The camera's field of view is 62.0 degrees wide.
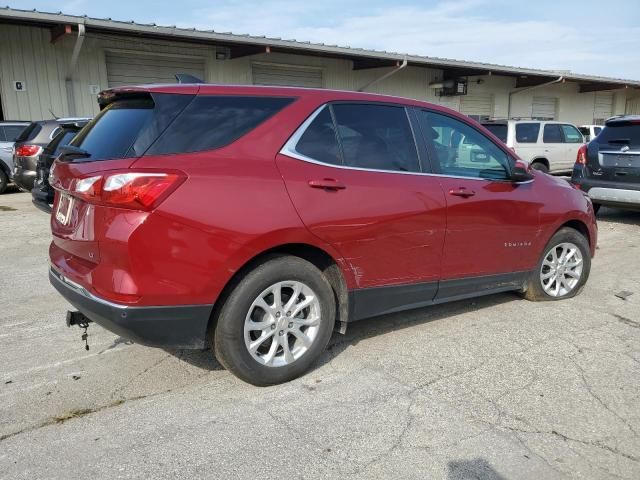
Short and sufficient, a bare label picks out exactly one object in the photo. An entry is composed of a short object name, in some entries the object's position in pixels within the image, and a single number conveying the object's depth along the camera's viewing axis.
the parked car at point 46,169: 6.75
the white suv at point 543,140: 14.67
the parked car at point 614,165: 8.10
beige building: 13.79
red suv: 2.78
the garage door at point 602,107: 29.44
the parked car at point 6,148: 12.30
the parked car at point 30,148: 10.22
